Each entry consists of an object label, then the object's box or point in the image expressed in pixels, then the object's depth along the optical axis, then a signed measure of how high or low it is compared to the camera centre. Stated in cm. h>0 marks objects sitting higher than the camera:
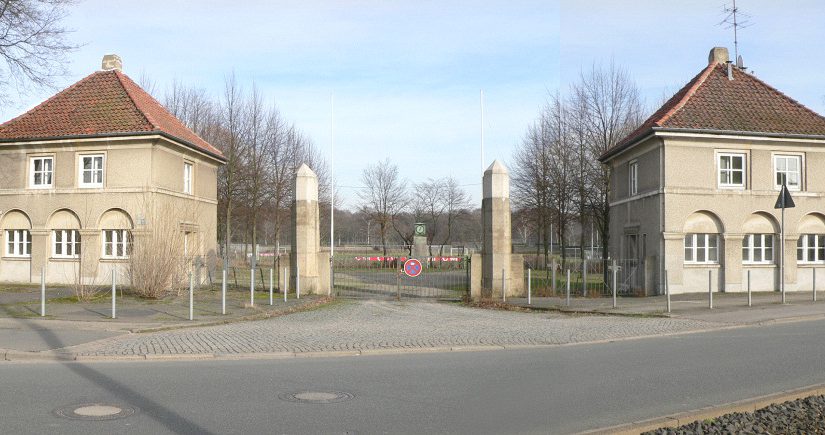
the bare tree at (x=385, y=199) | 6391 +345
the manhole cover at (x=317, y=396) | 795 -183
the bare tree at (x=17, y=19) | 2186 +688
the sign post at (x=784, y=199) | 2041 +106
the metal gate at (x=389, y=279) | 2606 -178
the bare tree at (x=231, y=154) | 4441 +527
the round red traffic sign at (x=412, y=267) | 2195 -95
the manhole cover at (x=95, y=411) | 701 -177
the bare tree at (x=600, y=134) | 3800 +563
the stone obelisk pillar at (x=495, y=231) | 2328 +19
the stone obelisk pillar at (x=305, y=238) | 2458 -2
